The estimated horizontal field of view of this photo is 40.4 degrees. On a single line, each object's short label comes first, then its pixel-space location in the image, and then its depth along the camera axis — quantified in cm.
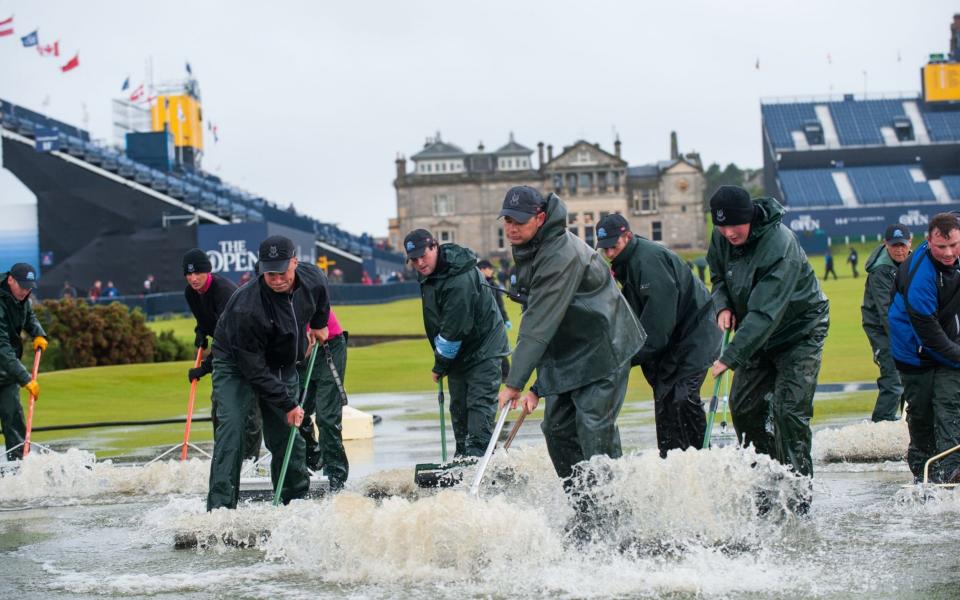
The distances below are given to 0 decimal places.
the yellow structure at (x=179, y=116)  10219
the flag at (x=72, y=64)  7259
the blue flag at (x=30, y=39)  6912
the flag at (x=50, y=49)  7125
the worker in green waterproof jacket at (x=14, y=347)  1344
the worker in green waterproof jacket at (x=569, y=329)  773
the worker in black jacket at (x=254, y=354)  879
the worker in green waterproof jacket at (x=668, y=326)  966
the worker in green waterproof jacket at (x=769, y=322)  849
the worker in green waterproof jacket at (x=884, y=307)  1255
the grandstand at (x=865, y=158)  9312
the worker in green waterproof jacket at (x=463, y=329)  1056
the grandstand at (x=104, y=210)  5866
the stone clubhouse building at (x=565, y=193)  13338
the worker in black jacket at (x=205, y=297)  1125
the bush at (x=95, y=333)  2797
